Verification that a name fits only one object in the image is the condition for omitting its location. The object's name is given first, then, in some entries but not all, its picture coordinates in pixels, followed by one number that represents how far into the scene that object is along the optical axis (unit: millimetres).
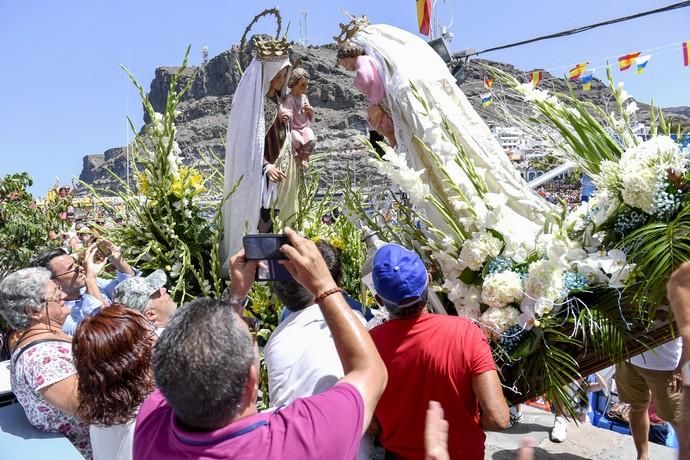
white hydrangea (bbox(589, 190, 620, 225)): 2551
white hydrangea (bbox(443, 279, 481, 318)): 2771
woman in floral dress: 2320
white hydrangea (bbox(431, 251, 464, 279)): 2836
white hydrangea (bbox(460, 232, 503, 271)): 2684
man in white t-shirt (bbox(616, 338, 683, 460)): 3543
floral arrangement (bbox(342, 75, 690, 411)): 2428
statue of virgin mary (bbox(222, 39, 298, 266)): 4371
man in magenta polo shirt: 1370
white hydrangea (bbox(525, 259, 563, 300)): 2508
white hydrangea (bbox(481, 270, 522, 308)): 2566
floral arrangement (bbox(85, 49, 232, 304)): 4316
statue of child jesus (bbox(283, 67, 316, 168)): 4645
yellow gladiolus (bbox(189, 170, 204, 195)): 4547
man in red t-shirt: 2160
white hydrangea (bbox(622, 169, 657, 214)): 2389
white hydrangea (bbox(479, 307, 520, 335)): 2594
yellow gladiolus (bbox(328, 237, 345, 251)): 4543
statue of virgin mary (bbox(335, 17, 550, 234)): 3080
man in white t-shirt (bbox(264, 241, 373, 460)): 1949
